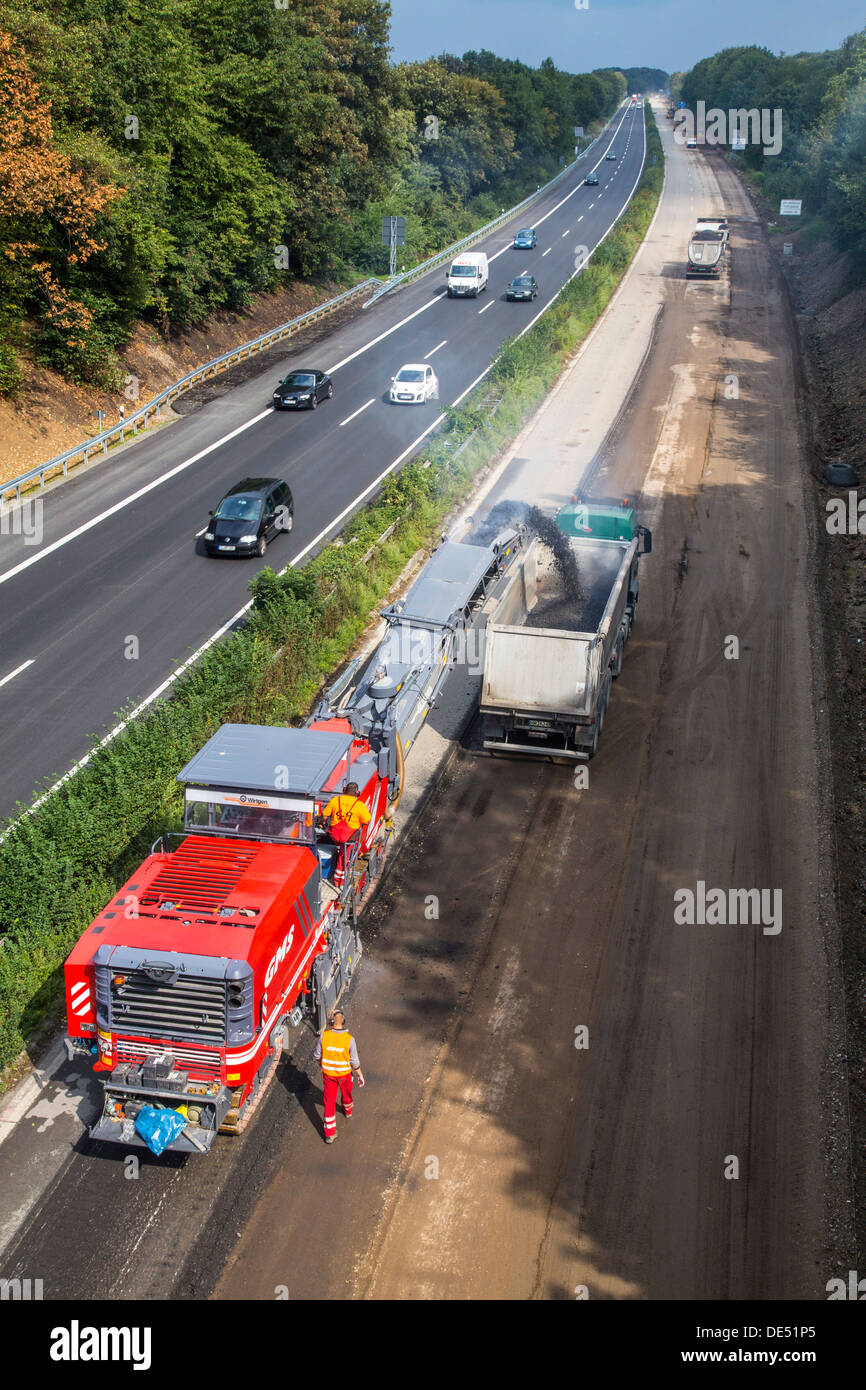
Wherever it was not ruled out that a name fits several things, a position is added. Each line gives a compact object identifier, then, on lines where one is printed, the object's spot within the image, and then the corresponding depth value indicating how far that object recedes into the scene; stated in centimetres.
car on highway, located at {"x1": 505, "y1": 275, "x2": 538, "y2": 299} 5362
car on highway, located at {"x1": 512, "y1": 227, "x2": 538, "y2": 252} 6675
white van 5500
